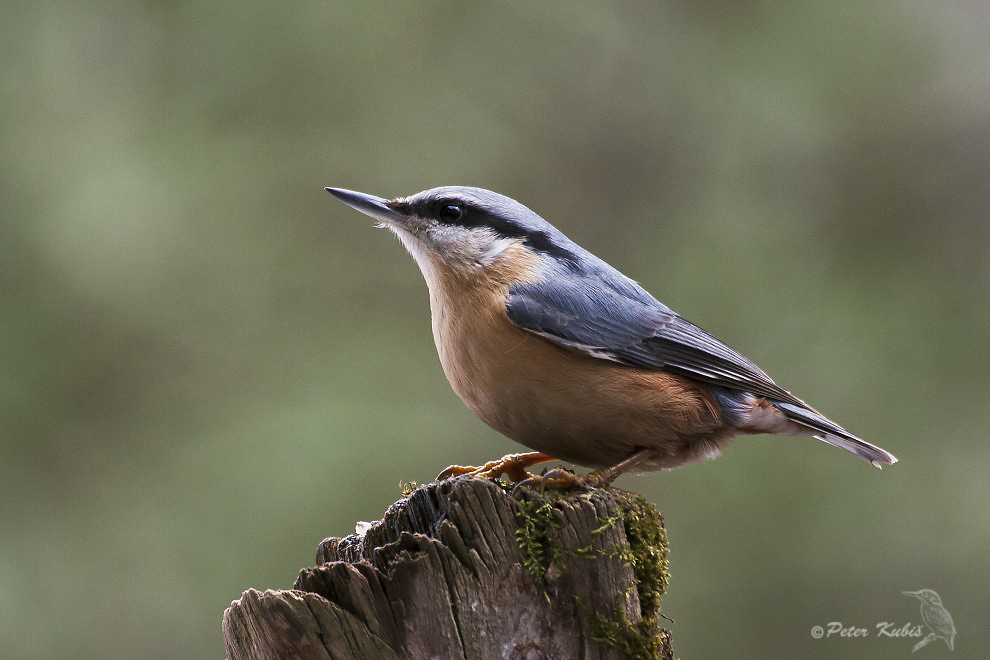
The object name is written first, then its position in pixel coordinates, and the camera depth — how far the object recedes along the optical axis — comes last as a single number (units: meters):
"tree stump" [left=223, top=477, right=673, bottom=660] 5.04
